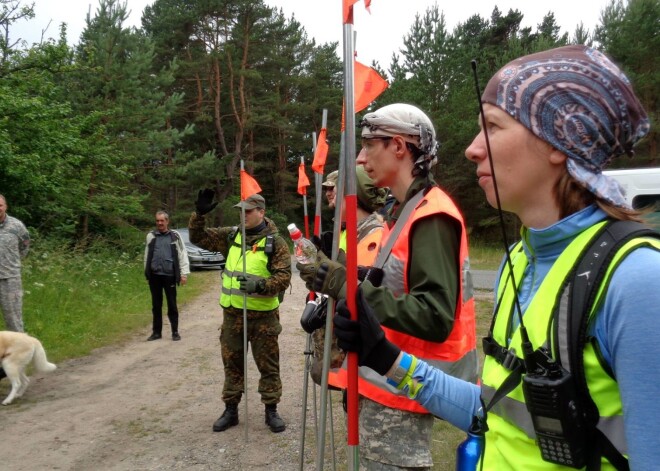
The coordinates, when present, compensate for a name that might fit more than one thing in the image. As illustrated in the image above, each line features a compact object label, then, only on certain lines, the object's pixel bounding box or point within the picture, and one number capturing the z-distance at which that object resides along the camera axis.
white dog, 5.80
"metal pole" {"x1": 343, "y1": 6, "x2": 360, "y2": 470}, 1.63
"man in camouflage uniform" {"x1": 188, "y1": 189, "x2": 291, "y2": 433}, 5.00
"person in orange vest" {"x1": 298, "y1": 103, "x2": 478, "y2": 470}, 1.90
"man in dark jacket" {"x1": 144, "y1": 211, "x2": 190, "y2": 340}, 8.91
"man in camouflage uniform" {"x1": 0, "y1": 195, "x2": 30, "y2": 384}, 6.64
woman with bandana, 0.90
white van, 8.72
